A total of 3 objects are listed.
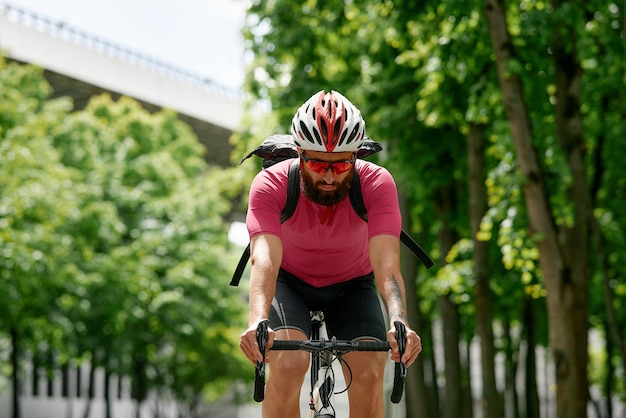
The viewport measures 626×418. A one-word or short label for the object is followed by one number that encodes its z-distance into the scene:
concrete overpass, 46.59
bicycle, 4.45
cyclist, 4.82
